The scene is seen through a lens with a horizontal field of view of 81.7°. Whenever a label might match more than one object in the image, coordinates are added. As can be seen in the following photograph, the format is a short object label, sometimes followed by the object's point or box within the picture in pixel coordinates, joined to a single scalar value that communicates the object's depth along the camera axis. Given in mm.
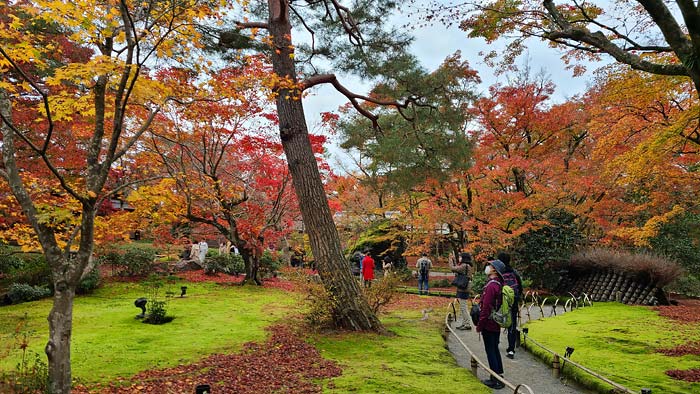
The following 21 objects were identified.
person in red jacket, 11641
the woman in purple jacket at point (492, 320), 4977
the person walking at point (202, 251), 17734
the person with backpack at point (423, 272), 15538
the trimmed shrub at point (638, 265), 11883
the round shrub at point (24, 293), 10141
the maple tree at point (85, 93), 3564
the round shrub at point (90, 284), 11362
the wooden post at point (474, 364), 5375
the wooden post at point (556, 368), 5691
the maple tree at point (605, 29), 3789
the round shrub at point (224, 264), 16766
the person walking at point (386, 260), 19244
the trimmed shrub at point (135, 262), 14156
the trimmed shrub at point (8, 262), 11195
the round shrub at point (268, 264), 17312
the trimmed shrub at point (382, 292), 7566
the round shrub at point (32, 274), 10922
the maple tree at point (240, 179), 11789
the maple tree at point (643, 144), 7209
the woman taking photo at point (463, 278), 7840
